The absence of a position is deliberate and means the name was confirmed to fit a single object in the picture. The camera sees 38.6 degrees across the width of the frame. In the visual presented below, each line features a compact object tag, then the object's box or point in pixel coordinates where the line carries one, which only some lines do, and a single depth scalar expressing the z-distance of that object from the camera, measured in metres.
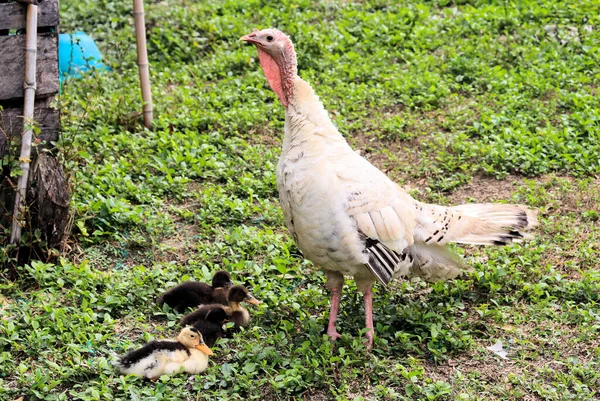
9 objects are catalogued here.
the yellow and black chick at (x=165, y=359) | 5.03
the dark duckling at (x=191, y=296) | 5.81
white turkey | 5.27
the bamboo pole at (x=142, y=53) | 8.25
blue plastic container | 9.13
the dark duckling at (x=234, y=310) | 5.57
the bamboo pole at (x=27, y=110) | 6.04
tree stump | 6.14
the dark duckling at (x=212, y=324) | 5.47
